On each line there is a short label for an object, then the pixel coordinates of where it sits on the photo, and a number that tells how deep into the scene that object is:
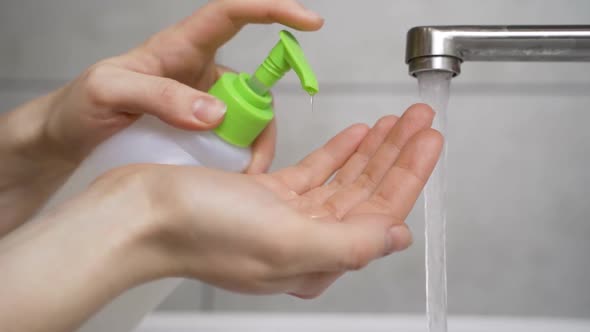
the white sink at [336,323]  0.56
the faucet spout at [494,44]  0.41
